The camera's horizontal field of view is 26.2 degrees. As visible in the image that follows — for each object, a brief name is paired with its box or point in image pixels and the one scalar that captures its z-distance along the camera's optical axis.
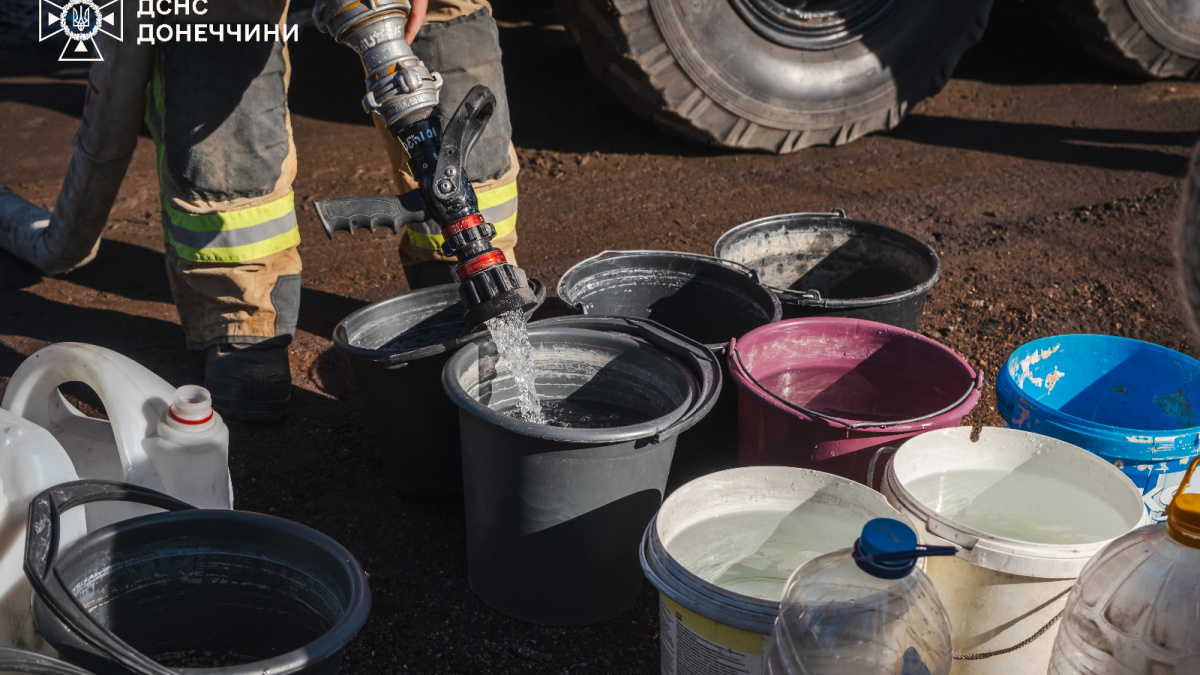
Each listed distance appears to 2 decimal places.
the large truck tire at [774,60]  4.42
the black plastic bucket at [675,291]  3.63
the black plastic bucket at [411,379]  3.44
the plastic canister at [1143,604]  2.99
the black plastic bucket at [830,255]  3.75
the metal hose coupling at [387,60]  3.36
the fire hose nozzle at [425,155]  3.36
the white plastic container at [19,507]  3.07
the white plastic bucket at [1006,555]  3.11
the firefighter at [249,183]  3.59
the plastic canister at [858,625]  3.04
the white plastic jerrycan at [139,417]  3.21
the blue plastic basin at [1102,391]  3.28
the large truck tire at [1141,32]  4.94
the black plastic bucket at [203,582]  3.03
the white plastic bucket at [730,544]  3.10
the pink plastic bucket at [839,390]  3.32
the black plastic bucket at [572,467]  3.26
